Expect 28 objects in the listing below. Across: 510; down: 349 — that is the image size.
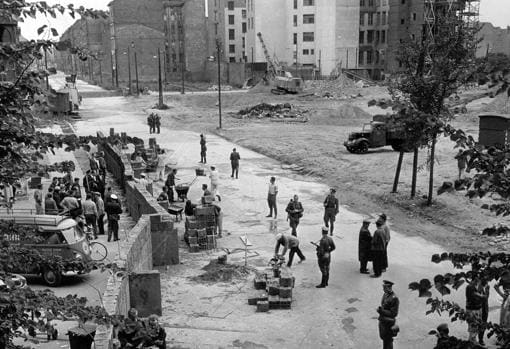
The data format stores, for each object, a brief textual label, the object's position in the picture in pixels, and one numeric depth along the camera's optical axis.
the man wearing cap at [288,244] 15.05
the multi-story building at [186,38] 107.44
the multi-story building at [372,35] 89.50
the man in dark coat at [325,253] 13.50
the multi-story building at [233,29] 105.94
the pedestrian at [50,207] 17.20
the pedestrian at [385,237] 14.20
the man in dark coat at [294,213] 17.34
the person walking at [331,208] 17.64
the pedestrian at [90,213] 16.95
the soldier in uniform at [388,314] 9.96
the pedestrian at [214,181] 22.19
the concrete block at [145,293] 12.09
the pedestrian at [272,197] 19.83
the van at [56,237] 13.21
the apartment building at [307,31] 86.00
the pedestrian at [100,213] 17.88
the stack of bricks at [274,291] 12.55
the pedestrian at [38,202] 17.77
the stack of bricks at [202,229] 16.80
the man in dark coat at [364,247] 14.28
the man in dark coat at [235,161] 27.02
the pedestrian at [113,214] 16.86
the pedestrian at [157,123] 43.56
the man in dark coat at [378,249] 14.08
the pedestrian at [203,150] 31.08
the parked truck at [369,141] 32.59
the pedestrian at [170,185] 22.20
